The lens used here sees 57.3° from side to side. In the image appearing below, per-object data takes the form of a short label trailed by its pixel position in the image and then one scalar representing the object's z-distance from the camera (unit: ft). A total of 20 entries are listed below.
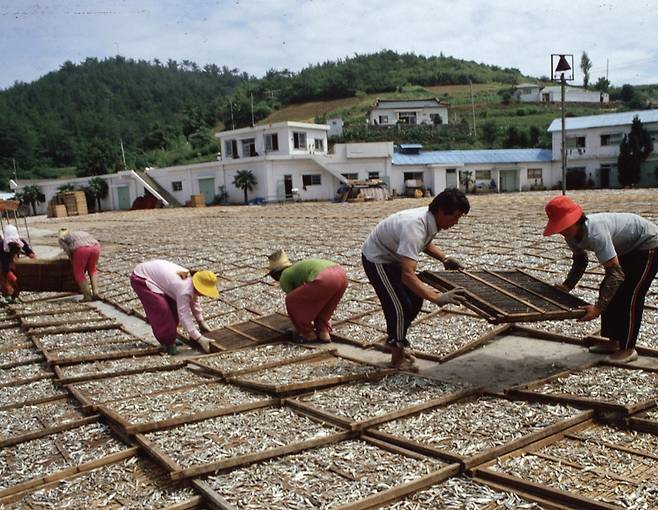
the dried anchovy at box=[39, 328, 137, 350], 19.48
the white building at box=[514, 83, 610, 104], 164.25
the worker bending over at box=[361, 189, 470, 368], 12.63
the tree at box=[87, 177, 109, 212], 116.98
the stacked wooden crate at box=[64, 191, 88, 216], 103.50
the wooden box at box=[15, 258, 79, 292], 27.22
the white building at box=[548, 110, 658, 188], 108.06
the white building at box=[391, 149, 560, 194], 108.88
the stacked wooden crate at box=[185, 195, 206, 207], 103.40
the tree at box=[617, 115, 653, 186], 102.12
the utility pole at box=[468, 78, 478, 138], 139.19
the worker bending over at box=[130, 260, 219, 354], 17.39
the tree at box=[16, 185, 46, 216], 123.34
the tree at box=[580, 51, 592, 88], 212.89
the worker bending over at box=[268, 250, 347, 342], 17.34
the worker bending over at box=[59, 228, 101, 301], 26.03
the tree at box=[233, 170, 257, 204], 101.71
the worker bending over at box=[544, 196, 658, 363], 12.41
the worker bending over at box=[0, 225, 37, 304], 25.45
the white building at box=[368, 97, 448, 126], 145.79
